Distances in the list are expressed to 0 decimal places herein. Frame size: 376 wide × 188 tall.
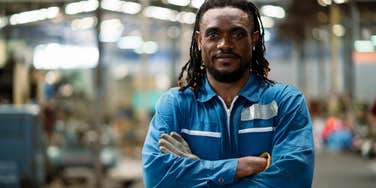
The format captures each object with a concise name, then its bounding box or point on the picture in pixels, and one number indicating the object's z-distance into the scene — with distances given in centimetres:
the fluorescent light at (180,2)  1619
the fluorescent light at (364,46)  1195
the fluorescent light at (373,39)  1067
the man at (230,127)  275
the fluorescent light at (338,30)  2090
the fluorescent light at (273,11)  2139
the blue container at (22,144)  1004
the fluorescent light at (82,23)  1781
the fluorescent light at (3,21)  1393
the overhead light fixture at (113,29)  2158
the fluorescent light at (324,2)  1676
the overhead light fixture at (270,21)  2303
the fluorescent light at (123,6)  1649
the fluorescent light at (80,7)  1301
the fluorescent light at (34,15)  1444
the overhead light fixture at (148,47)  2172
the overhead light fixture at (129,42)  2705
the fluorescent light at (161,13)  1933
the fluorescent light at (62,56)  1603
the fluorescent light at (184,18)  1898
